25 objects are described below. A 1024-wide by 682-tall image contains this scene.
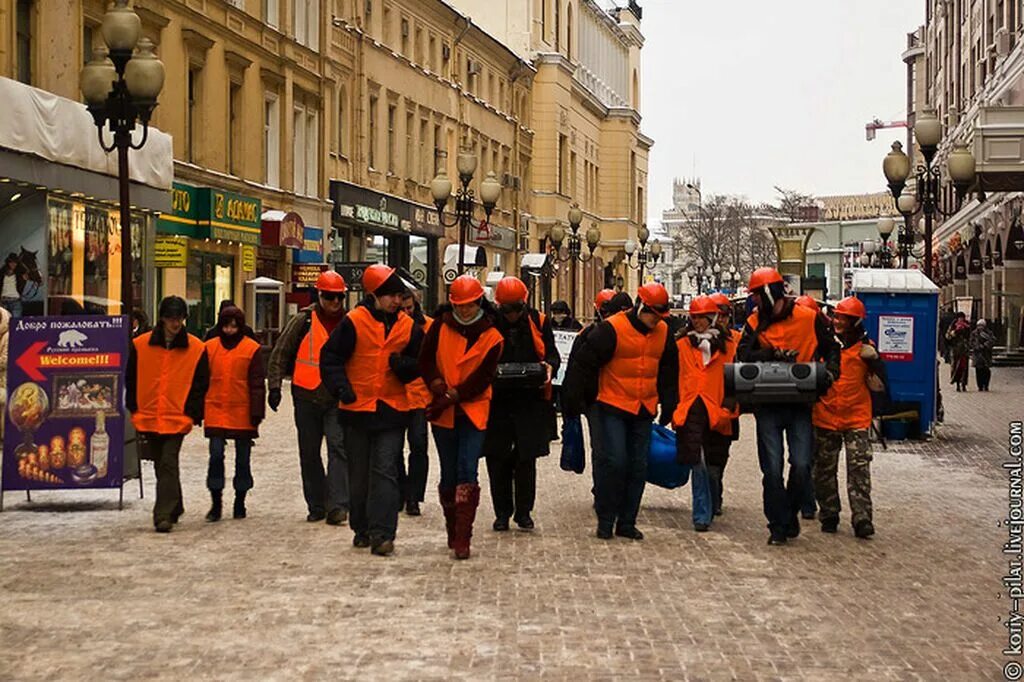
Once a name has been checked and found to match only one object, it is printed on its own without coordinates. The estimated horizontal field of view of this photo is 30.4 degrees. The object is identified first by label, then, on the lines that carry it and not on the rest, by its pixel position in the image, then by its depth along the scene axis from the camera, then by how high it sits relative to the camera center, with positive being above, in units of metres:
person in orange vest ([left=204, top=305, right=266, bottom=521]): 13.71 -0.46
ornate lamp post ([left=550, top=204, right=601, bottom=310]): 52.36 +2.81
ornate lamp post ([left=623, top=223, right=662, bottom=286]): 76.69 +3.56
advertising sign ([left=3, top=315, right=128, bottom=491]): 14.21 -0.55
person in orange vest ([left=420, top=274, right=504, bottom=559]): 12.01 -0.29
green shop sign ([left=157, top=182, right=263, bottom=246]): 33.72 +2.18
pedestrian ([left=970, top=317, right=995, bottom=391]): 37.19 -0.37
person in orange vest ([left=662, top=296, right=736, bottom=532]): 13.26 -0.49
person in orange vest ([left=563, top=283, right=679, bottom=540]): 12.85 -0.40
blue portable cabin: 23.61 -0.02
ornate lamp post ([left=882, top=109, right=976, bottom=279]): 25.27 +2.34
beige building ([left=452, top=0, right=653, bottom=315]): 76.31 +9.89
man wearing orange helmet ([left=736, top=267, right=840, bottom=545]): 12.62 -0.17
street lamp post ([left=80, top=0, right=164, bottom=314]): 17.05 +2.25
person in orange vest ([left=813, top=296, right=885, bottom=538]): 13.24 -0.64
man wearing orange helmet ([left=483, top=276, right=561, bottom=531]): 12.86 -0.47
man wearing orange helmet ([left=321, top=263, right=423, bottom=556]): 11.87 -0.37
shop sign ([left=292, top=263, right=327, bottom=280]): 41.28 +1.31
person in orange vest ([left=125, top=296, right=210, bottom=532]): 13.21 -0.40
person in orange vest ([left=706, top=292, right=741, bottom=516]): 13.62 -0.76
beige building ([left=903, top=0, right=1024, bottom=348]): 26.83 +3.65
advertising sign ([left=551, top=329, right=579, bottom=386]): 23.81 -0.12
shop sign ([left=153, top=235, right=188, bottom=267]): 31.31 +1.32
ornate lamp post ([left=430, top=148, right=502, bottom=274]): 35.25 +2.74
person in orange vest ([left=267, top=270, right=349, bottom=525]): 13.71 -0.61
